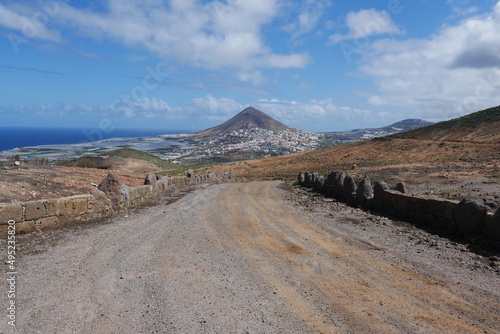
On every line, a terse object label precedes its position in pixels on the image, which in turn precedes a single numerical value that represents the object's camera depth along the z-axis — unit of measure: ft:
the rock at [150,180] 58.29
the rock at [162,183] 62.87
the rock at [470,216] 29.17
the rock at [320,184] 65.36
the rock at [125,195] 45.93
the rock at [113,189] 43.88
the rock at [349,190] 51.01
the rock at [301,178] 84.86
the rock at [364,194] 46.57
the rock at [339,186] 55.62
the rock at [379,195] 43.27
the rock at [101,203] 40.37
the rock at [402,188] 43.88
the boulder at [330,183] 59.26
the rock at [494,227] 27.04
